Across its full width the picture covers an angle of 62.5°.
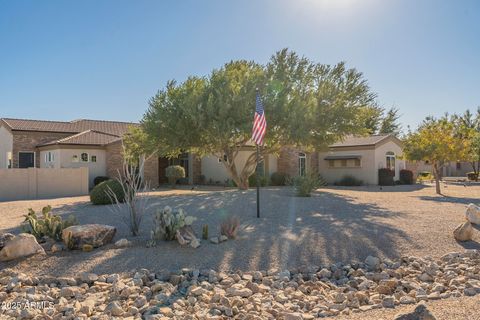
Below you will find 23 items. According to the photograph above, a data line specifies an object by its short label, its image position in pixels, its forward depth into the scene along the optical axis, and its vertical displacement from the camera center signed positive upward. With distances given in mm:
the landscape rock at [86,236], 7891 -1186
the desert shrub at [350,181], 29625 -667
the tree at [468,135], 21531 +2244
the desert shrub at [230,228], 8711 -1189
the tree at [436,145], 20859 +1348
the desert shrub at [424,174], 40319 -334
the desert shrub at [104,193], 14898 -606
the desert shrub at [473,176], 38344 -601
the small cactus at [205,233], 8625 -1267
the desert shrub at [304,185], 17000 -513
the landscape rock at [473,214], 10266 -1157
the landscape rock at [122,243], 8070 -1373
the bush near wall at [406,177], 31562 -460
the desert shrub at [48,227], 8625 -1075
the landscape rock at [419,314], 4113 -1505
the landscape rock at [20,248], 7328 -1302
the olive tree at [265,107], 17984 +3131
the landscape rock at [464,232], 8977 -1411
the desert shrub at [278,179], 28438 -396
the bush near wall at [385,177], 29406 -397
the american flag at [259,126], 11859 +1440
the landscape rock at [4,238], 7617 -1153
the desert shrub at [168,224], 8367 -1041
